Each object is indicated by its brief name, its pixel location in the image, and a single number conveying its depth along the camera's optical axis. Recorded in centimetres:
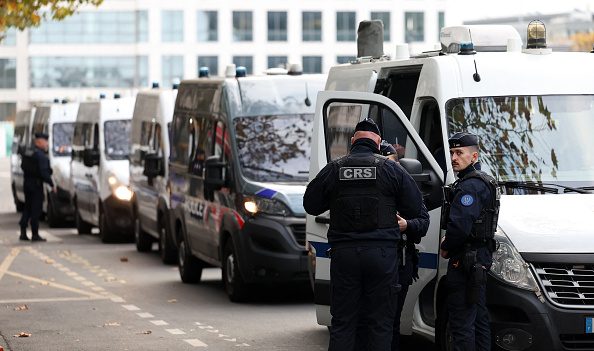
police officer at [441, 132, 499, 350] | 941
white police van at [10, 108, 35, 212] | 3528
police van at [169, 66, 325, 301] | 1530
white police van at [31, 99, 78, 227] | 2983
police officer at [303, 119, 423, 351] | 930
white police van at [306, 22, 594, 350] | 951
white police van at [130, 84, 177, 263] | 2083
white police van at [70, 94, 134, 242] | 2517
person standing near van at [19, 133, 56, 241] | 2634
